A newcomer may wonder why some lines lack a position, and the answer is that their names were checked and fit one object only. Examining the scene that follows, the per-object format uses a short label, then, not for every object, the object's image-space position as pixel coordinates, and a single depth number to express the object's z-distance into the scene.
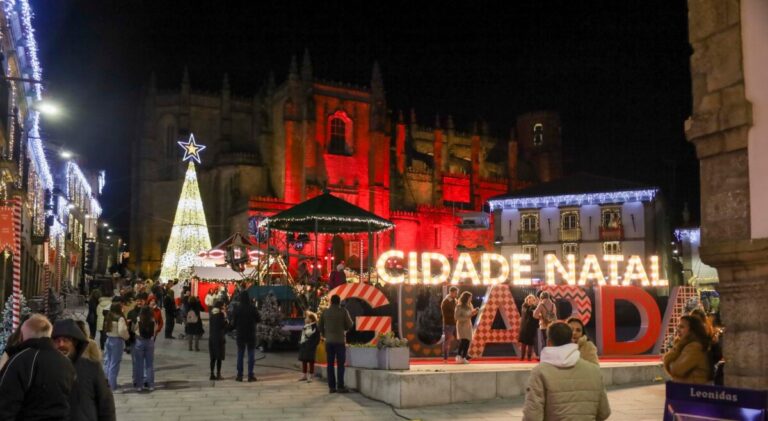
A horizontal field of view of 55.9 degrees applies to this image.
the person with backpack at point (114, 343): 13.30
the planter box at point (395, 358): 13.24
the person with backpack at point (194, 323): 20.61
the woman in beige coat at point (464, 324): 16.09
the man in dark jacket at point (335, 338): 13.52
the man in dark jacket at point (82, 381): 5.36
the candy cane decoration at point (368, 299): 15.54
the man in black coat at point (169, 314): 24.64
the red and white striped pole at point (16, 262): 14.21
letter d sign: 17.06
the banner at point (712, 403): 4.64
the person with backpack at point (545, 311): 16.16
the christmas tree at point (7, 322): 13.92
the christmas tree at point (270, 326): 21.14
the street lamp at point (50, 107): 16.14
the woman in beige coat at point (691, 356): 6.65
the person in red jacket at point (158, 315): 15.64
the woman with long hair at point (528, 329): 16.39
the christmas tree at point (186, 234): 42.34
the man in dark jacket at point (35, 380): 4.73
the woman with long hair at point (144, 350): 13.55
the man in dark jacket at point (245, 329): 14.95
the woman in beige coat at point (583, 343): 8.27
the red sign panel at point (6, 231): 15.52
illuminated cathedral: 58.94
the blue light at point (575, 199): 50.62
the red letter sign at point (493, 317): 16.39
